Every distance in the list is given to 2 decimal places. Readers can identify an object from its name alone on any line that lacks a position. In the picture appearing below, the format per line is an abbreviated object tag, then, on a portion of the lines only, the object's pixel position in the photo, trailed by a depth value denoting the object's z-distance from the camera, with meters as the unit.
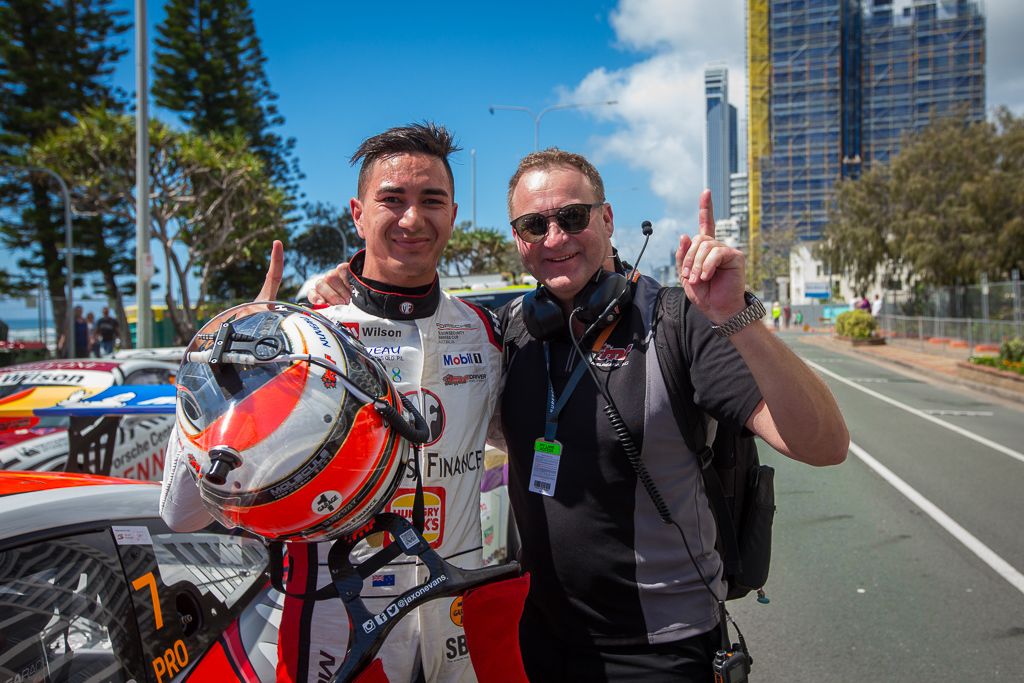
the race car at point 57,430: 4.94
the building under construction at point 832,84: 95.81
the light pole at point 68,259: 21.48
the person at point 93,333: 28.06
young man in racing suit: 1.83
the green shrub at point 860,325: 31.44
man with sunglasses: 1.80
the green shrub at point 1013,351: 16.70
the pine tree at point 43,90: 31.31
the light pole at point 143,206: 12.93
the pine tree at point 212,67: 35.41
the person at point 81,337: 22.83
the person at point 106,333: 24.61
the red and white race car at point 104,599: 1.80
